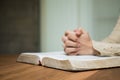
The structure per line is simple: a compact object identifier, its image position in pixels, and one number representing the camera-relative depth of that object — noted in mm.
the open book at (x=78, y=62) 595
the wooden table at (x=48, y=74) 502
